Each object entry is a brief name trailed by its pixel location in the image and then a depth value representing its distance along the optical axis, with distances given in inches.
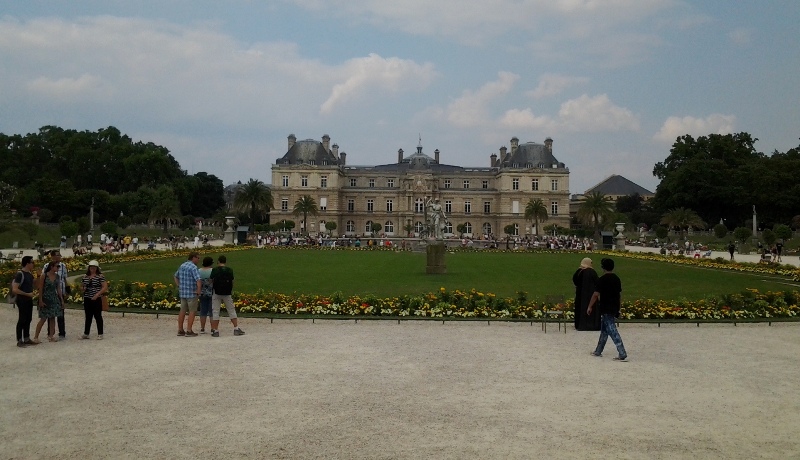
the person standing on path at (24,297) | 433.4
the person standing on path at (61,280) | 449.4
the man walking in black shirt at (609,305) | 404.8
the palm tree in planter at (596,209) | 2509.8
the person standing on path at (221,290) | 478.9
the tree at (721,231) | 2239.2
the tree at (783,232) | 1830.7
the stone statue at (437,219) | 1263.5
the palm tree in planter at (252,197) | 2726.4
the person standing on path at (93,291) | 458.3
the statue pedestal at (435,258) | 983.6
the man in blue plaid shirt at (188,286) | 480.7
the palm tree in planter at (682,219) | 2369.6
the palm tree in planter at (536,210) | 3097.9
